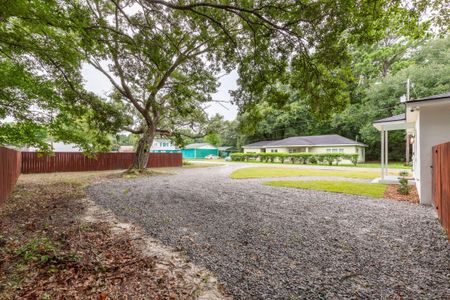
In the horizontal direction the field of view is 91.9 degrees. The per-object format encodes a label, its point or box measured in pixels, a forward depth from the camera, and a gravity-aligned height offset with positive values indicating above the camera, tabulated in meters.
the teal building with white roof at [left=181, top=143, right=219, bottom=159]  48.47 +0.85
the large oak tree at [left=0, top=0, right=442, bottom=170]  5.05 +3.07
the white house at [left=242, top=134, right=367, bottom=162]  26.97 +1.24
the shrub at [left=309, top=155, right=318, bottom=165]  24.80 -0.62
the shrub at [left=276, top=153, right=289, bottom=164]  27.49 -0.30
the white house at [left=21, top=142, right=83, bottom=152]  23.97 +0.77
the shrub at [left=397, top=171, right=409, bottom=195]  7.72 -1.20
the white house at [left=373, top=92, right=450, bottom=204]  6.07 +0.68
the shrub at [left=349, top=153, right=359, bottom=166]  22.90 -0.37
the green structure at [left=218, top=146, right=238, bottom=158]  47.99 +1.03
